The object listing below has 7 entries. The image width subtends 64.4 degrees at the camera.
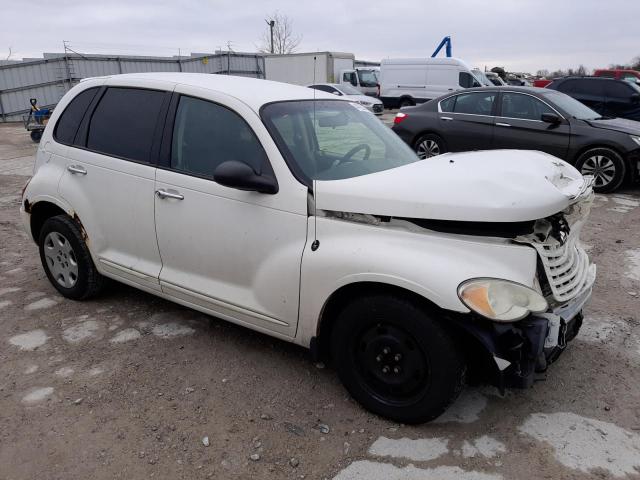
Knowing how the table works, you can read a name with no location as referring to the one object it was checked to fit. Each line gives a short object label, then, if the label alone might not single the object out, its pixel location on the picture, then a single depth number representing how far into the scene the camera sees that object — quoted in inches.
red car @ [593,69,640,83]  821.9
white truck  1064.8
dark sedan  315.9
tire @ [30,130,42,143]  583.2
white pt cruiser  95.8
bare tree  1929.1
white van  814.5
